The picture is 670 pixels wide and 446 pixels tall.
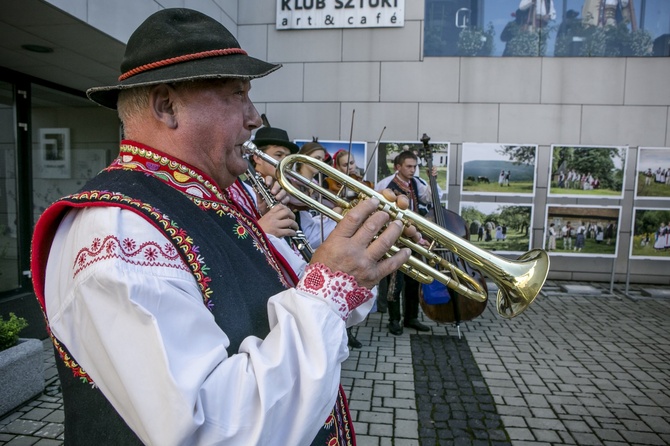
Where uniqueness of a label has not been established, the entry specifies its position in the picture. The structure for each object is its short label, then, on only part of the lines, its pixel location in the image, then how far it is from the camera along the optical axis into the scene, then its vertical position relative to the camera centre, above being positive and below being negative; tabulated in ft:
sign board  24.73 +8.93
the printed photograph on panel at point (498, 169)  24.35 +0.67
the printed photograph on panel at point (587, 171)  24.17 +0.71
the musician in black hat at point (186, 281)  2.89 -0.81
